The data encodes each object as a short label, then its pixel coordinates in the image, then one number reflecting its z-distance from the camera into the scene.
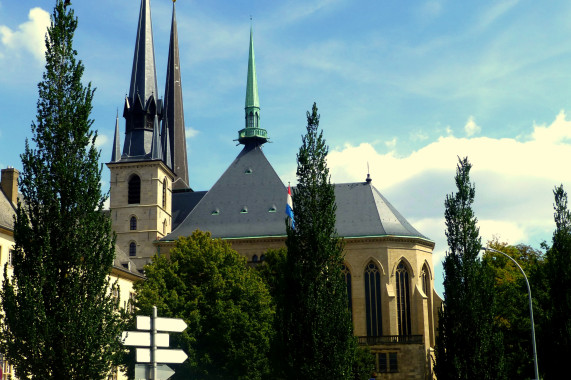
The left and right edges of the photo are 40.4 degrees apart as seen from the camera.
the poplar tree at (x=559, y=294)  34.79
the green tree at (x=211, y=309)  44.88
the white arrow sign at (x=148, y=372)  13.49
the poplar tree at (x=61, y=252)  20.38
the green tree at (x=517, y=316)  49.78
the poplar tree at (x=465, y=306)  33.47
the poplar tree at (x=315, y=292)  28.52
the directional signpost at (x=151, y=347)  13.45
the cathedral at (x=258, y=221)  67.50
